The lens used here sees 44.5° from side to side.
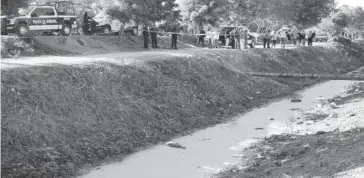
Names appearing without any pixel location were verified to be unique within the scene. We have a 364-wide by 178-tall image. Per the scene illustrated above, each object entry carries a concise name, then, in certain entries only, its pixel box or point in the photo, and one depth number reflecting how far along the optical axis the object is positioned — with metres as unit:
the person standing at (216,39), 33.89
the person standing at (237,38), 30.97
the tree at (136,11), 25.55
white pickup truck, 21.94
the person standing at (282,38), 36.58
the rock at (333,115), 16.71
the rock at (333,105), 19.27
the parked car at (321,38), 65.51
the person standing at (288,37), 41.10
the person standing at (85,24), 28.36
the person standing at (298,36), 41.84
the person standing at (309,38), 42.23
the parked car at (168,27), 28.79
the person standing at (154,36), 27.91
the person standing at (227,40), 33.09
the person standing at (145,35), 27.22
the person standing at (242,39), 31.89
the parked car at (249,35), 34.66
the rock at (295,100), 22.83
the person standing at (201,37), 32.03
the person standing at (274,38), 35.78
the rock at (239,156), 12.81
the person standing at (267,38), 34.84
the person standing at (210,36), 32.66
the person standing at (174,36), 27.87
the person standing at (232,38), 31.71
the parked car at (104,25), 29.08
